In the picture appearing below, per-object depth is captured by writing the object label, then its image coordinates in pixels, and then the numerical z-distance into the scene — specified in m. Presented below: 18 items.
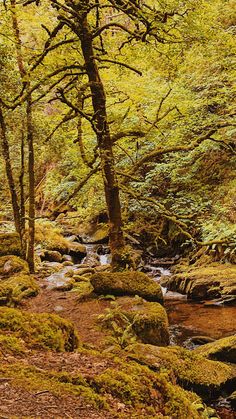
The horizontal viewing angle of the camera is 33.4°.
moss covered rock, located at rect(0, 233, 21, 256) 11.11
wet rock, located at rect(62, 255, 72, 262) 16.73
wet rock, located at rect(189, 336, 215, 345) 7.82
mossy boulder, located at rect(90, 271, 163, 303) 7.70
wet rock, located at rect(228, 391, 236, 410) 5.25
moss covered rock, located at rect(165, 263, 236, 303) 10.78
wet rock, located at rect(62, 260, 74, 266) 15.64
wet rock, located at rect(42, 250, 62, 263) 16.36
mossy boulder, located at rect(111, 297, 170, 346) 6.20
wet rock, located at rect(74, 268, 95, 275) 12.89
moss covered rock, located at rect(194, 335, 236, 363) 6.35
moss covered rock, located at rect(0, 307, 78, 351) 3.47
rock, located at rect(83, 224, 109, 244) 19.67
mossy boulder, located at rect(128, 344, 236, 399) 4.74
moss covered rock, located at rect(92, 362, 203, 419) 2.73
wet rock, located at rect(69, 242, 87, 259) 17.45
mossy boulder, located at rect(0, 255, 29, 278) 9.61
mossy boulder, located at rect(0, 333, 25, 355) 3.16
